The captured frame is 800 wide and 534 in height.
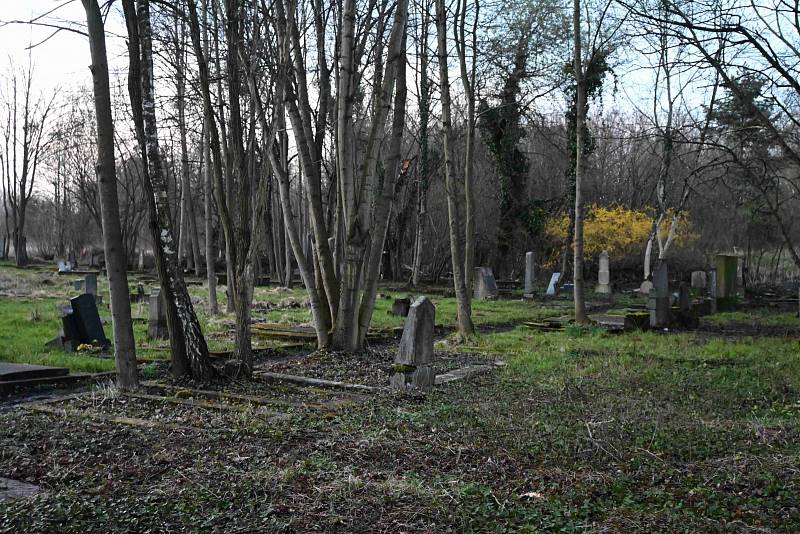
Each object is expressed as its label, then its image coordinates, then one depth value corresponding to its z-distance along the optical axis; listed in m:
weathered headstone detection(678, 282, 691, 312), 20.98
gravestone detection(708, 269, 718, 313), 23.84
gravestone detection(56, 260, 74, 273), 40.04
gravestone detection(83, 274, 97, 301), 19.52
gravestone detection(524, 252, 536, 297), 29.66
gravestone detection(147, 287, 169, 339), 14.05
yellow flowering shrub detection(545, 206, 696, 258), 36.66
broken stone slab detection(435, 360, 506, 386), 9.68
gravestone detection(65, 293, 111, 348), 12.69
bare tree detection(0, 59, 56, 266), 47.38
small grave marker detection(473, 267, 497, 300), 28.98
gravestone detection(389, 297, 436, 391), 8.84
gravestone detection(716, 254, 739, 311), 24.90
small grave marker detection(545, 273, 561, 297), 29.73
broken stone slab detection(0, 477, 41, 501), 4.99
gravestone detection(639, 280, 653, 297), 30.49
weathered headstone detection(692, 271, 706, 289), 30.14
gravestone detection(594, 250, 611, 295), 30.84
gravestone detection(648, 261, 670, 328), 18.31
